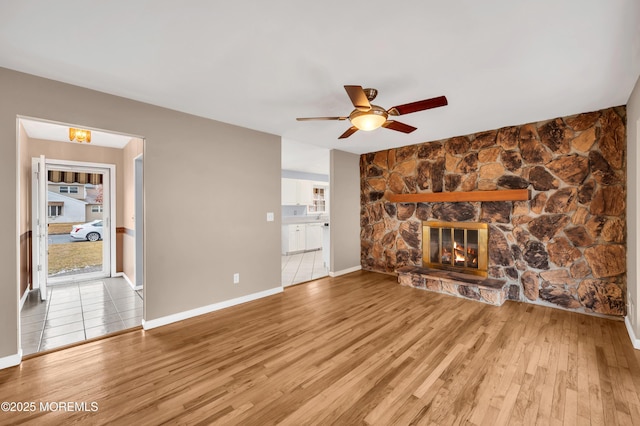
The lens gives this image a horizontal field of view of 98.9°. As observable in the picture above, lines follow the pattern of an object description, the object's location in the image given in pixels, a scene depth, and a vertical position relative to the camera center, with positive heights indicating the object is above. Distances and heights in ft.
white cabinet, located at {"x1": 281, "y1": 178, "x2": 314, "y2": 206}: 25.48 +1.91
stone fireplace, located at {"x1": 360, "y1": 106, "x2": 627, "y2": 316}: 10.34 +0.19
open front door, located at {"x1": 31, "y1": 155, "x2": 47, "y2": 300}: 12.14 -0.41
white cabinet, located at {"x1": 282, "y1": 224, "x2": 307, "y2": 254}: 24.44 -2.42
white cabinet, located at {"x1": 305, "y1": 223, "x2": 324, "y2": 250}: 26.30 -2.46
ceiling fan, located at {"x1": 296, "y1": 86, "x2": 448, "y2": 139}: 7.01 +2.86
